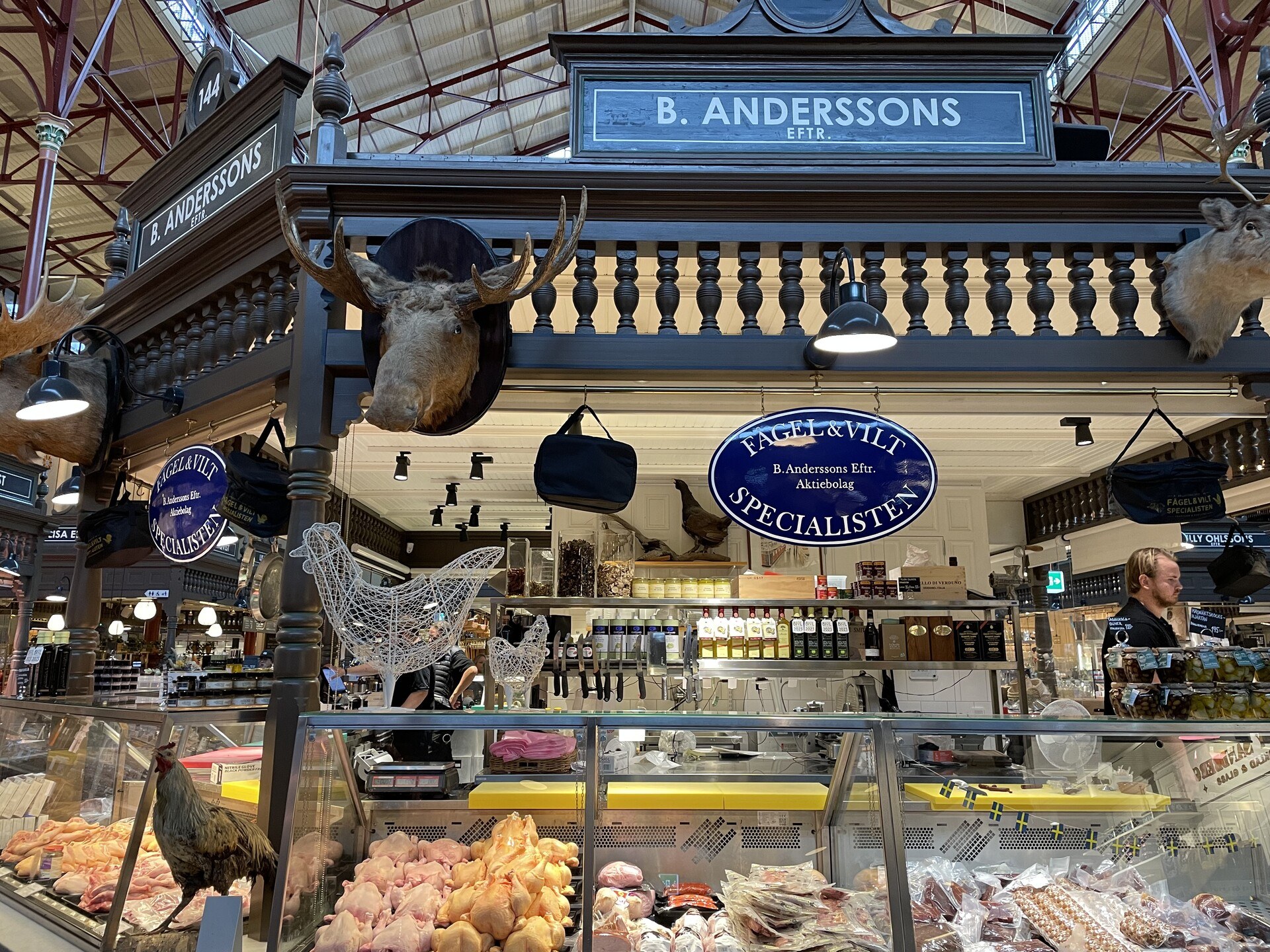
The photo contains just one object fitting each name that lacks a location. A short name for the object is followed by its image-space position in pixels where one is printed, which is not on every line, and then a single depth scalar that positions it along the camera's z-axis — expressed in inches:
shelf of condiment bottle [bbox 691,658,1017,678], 288.8
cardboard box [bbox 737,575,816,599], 296.4
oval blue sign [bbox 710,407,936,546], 139.3
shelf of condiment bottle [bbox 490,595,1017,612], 280.1
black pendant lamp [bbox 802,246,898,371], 122.0
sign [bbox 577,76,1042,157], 154.6
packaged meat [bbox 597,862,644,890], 107.3
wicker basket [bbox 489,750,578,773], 136.3
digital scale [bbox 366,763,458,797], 120.3
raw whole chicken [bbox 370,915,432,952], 94.6
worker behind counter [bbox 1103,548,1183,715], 164.1
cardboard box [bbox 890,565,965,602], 296.5
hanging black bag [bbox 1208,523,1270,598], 224.8
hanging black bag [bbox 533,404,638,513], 148.6
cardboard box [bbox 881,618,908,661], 298.4
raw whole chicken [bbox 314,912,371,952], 95.3
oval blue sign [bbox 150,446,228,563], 161.5
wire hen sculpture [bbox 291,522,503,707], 116.4
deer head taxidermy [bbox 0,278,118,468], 187.8
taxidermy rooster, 101.6
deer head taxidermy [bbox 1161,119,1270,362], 133.4
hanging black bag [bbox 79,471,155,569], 196.5
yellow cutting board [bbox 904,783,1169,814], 102.3
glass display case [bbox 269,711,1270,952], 96.0
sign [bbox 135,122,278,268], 166.2
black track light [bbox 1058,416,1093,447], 275.6
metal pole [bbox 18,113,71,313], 309.3
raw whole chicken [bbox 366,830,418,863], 111.5
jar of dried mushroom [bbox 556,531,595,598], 307.9
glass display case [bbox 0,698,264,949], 117.7
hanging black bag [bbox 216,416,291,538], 151.9
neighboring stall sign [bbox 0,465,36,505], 481.1
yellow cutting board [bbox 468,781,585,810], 110.7
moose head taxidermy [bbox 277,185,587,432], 126.0
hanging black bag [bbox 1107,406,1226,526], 171.0
